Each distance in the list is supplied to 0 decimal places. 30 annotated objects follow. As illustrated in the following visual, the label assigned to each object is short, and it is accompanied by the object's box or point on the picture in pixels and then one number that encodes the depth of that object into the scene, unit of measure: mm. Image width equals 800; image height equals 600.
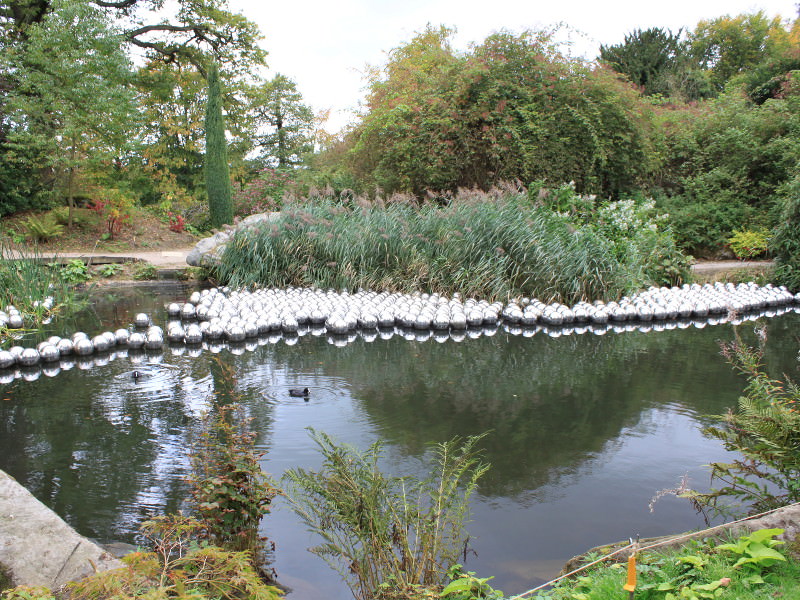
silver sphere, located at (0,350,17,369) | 5284
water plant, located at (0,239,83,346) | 6894
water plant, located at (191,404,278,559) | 2287
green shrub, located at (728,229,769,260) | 11672
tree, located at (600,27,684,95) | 24922
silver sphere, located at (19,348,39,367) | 5375
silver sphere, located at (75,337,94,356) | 5715
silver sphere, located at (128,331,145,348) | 5916
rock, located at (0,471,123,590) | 1792
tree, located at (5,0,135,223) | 13773
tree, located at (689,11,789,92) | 30594
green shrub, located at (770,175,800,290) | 9359
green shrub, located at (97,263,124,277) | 10961
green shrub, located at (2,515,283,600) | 1605
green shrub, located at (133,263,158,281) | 10875
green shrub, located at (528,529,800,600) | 1877
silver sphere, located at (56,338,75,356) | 5684
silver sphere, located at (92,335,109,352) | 5809
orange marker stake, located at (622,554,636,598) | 1594
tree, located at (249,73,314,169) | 28094
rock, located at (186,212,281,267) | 9588
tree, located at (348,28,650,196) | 11766
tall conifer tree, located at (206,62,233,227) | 17000
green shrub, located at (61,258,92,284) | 9939
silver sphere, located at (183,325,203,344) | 6188
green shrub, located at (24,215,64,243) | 13352
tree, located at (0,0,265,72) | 20438
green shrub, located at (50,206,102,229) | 14539
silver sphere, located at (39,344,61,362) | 5488
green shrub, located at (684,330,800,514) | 2424
